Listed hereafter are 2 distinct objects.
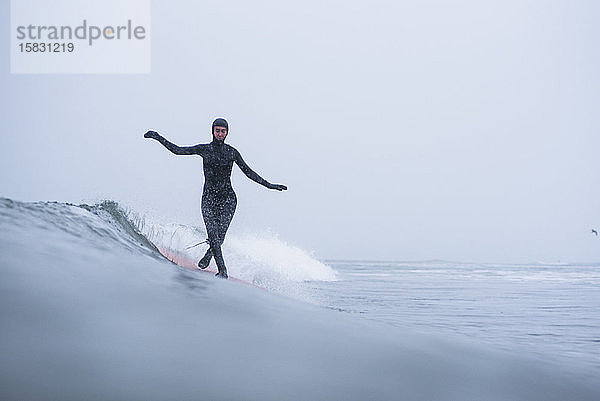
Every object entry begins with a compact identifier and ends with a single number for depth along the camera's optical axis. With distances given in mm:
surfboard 16036
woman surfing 12852
